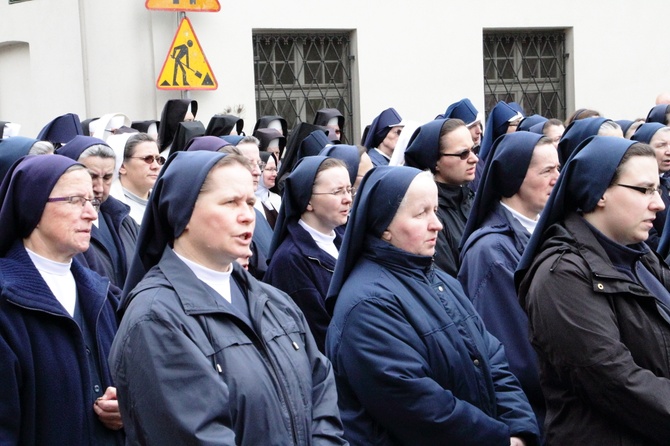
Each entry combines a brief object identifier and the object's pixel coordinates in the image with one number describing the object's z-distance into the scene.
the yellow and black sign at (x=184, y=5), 10.96
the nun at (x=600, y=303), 3.63
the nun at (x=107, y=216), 5.53
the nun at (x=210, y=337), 2.96
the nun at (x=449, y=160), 6.08
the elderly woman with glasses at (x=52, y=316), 3.62
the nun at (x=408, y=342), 3.80
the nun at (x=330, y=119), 11.21
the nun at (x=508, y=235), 4.57
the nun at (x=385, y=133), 9.65
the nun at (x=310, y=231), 5.24
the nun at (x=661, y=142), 7.64
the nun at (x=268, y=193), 7.47
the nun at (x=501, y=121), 9.69
